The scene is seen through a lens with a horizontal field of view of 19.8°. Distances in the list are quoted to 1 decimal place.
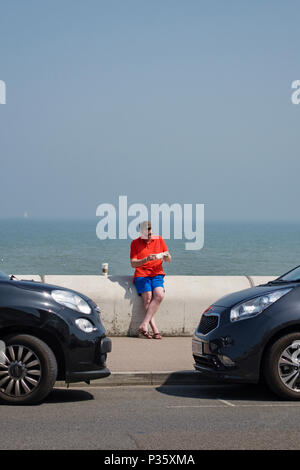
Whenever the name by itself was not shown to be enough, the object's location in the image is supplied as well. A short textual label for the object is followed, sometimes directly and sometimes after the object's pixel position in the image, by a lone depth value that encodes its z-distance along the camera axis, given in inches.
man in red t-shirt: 494.0
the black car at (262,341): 334.6
